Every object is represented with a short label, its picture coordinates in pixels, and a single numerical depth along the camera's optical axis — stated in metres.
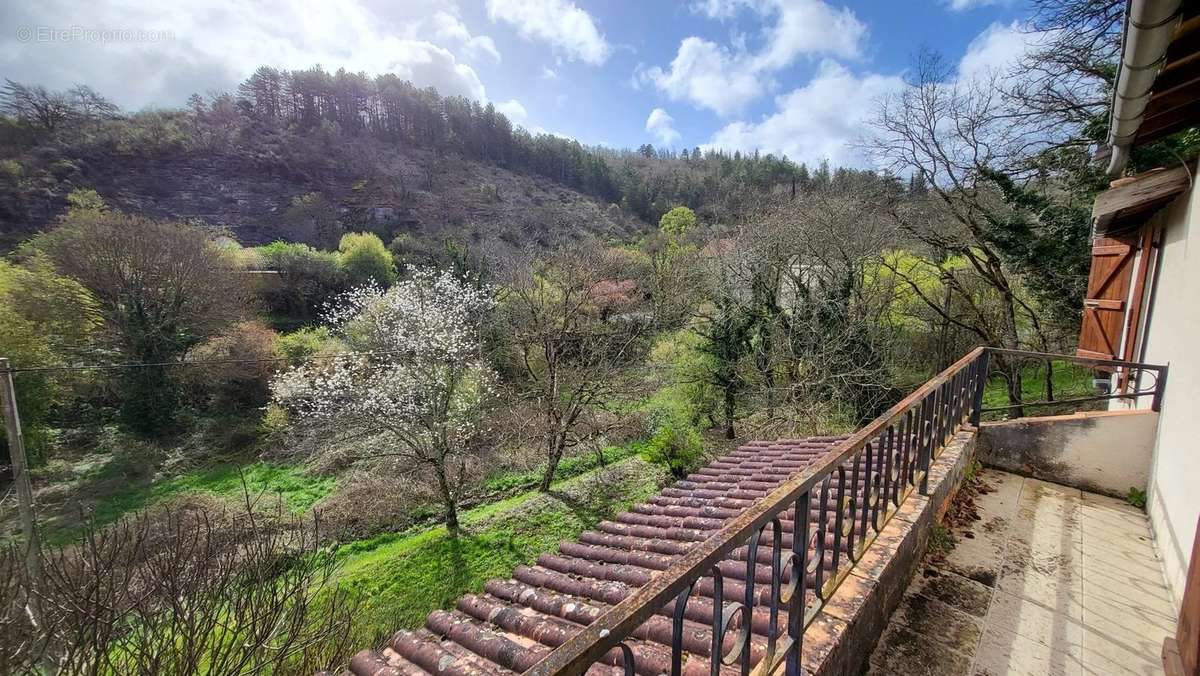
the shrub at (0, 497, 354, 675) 3.03
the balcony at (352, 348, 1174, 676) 1.48
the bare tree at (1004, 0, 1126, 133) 7.26
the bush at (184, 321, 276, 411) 16.58
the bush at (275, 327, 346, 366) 16.75
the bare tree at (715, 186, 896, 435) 11.84
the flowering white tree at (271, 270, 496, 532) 10.90
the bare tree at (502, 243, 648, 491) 13.23
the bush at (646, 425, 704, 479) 12.88
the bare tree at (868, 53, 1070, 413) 9.98
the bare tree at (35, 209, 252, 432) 14.65
